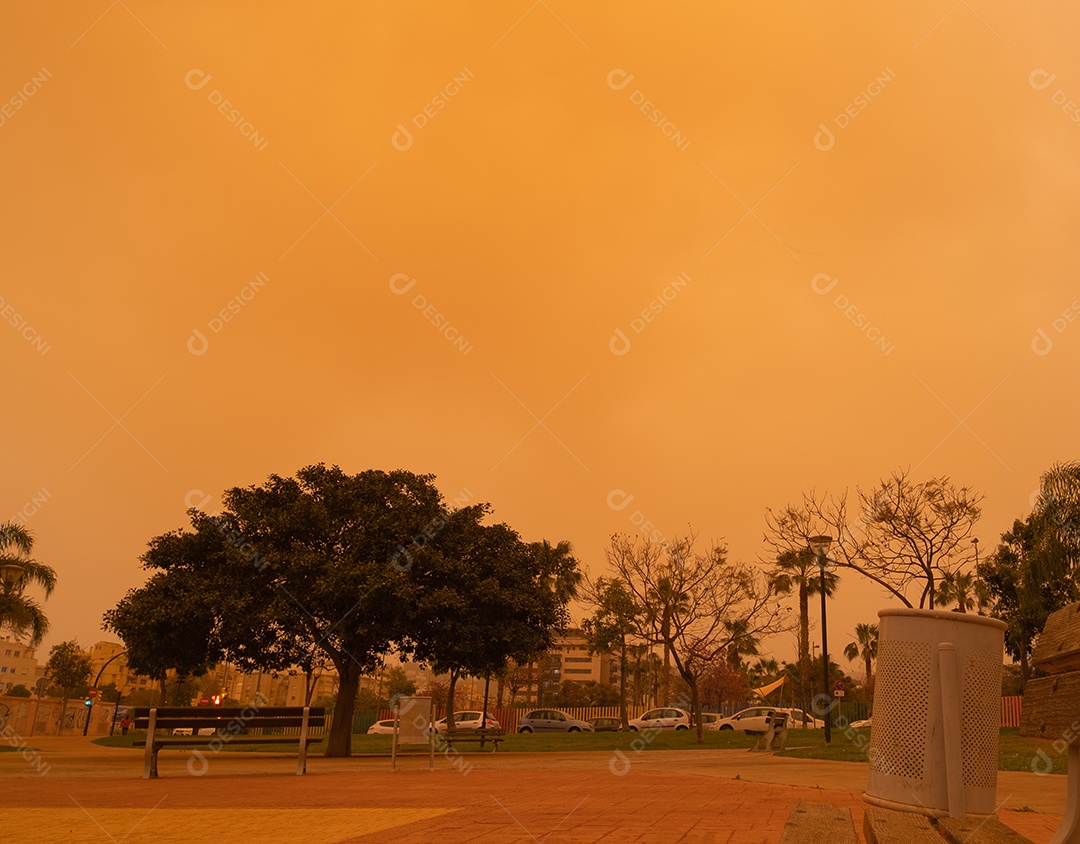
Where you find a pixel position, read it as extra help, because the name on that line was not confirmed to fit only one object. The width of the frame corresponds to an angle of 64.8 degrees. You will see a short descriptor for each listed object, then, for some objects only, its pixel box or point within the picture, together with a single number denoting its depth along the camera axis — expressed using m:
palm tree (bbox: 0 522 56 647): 30.73
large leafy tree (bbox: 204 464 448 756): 20.39
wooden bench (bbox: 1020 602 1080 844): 2.50
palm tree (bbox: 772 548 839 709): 42.76
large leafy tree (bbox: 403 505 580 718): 21.28
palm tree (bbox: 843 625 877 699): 68.40
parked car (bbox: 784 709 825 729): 48.21
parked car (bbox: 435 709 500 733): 42.94
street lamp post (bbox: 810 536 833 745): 25.97
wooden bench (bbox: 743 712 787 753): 23.07
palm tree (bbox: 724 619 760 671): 31.92
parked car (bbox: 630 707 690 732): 41.59
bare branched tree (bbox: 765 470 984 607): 24.22
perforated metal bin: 3.99
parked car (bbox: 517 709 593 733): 43.25
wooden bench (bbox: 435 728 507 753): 20.73
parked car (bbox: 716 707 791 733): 40.12
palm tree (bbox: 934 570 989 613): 24.17
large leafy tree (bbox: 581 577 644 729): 31.84
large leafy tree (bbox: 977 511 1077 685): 22.48
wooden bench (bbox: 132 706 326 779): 13.76
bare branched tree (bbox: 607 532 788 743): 31.11
